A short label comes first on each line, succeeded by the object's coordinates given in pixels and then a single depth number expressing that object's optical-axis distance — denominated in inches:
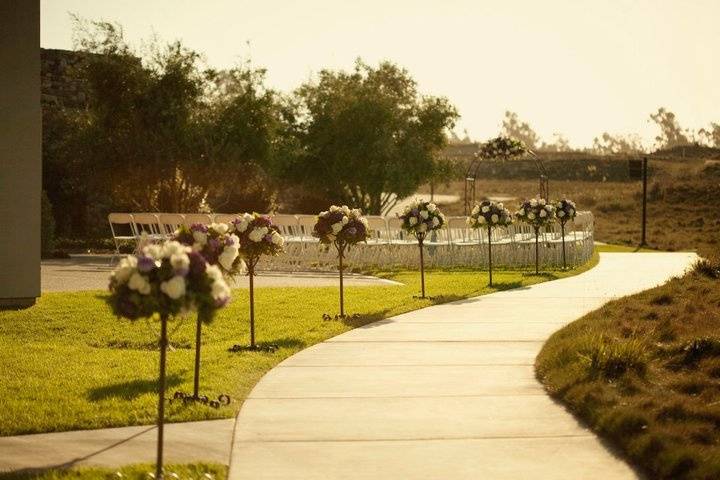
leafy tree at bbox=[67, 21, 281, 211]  1237.7
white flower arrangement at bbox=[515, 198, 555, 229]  924.0
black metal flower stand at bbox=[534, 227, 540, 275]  933.1
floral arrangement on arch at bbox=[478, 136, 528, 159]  1254.9
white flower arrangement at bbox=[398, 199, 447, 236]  711.7
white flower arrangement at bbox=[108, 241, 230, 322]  252.7
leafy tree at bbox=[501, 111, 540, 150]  5152.6
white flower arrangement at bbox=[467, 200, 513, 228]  828.0
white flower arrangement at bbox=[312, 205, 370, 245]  593.3
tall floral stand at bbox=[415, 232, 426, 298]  682.2
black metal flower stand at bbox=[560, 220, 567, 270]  971.9
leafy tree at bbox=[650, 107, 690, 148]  4638.3
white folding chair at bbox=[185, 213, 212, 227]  948.8
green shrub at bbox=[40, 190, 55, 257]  1083.9
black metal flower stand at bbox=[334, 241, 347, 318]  577.4
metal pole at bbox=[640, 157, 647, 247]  1552.7
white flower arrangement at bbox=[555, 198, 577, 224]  973.8
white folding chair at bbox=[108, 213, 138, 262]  943.0
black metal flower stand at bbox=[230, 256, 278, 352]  463.8
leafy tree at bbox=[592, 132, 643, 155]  4768.7
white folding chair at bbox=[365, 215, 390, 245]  962.5
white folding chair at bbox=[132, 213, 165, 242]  952.3
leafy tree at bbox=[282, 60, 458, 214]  1521.9
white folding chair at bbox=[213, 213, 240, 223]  979.3
